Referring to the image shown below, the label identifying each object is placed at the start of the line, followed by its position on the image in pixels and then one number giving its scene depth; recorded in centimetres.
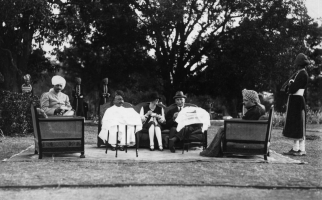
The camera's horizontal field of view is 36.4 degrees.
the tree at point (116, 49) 2359
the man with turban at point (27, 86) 1523
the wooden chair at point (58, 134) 900
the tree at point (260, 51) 2400
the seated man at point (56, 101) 977
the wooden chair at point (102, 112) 1095
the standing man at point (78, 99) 1917
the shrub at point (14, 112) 1423
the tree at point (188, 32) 2419
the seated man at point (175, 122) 1053
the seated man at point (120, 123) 955
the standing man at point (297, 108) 1019
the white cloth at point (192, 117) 998
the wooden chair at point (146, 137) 1080
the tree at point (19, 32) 1659
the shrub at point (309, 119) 2130
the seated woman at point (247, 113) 941
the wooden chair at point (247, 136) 919
